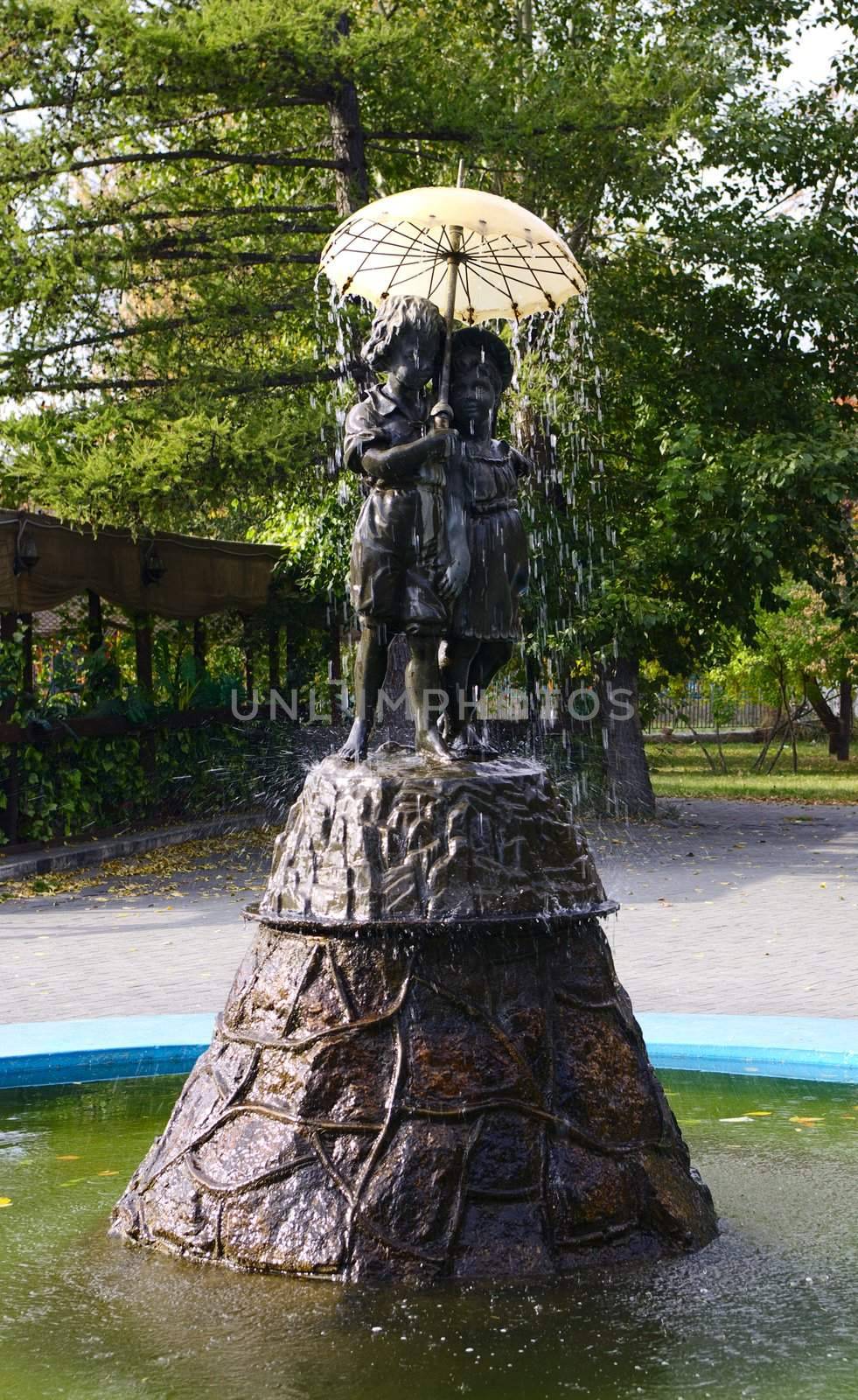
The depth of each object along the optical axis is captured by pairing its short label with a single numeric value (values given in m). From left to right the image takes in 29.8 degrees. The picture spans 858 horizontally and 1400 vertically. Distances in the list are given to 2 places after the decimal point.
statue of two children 4.77
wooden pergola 13.57
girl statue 4.88
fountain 4.17
